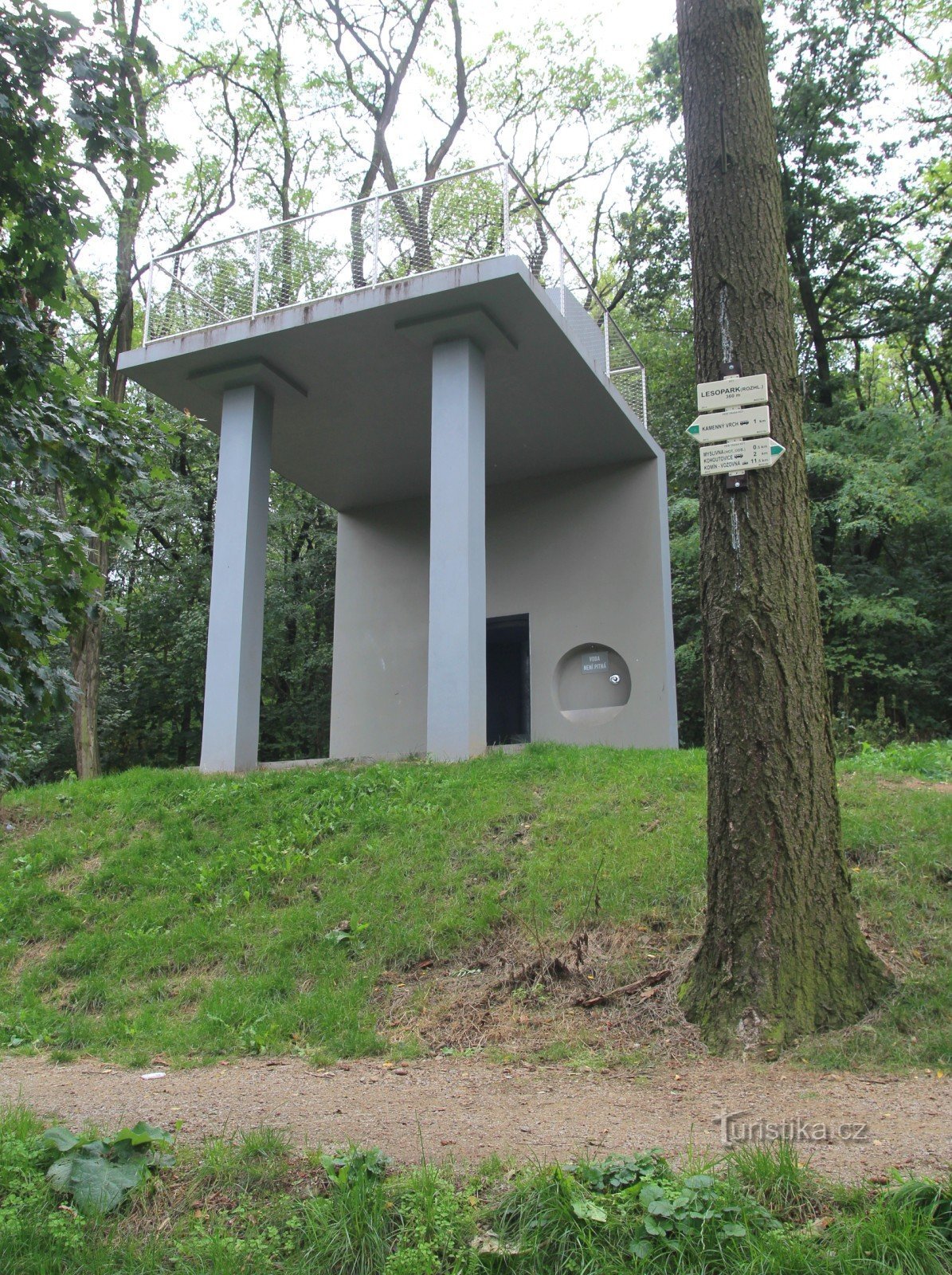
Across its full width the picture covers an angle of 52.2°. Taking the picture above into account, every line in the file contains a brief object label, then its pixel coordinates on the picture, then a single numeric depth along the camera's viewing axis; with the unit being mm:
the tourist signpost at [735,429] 4160
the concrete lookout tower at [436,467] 9320
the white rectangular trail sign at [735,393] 4219
